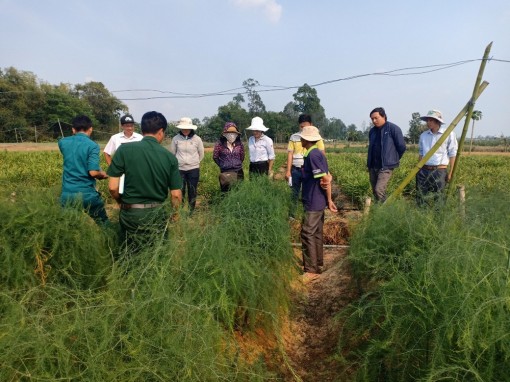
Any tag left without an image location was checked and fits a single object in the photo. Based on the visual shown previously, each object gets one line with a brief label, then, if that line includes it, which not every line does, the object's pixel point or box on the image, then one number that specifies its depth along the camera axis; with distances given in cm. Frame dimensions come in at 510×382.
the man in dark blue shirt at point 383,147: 555
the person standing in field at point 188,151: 626
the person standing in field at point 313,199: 448
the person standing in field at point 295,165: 629
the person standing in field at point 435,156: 562
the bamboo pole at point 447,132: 525
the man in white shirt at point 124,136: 566
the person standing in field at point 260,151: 669
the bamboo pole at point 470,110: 520
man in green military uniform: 337
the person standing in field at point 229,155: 639
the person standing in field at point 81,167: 418
